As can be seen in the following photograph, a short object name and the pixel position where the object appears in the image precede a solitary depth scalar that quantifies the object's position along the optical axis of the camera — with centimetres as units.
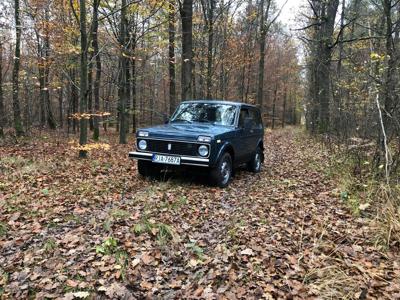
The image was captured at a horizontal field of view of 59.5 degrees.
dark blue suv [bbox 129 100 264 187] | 730
